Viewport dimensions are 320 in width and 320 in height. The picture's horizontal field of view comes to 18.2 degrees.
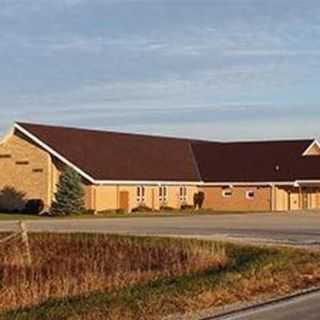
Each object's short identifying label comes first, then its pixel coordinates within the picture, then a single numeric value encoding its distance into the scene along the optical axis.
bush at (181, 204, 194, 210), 74.88
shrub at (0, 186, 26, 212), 68.31
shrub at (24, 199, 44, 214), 66.56
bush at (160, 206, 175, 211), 72.75
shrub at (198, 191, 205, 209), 77.12
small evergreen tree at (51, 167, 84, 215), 63.62
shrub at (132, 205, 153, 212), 69.75
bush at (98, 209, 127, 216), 66.44
